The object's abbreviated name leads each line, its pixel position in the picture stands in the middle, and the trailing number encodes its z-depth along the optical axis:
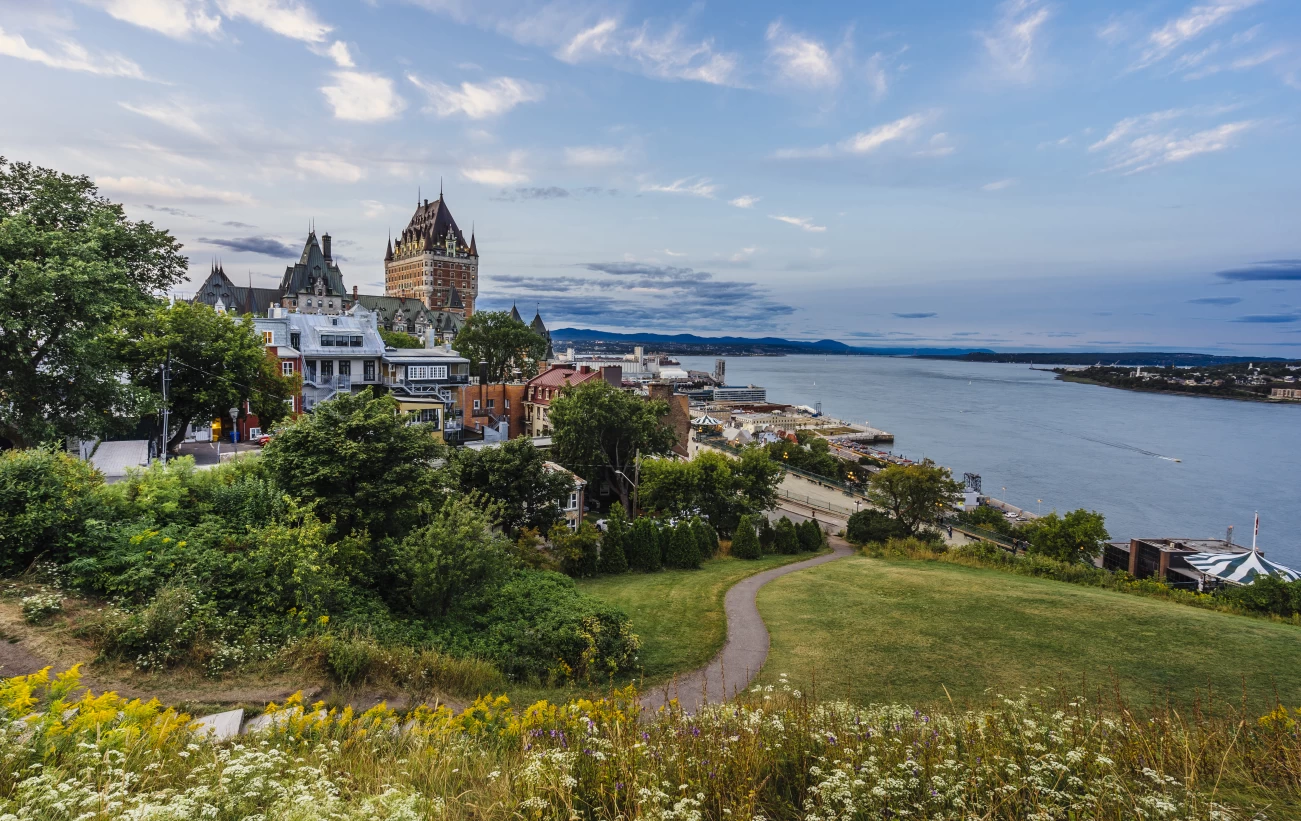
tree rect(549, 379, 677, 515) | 33.25
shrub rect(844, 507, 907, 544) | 32.25
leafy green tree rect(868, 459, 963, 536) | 32.06
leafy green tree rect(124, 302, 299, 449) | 24.12
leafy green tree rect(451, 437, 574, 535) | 24.61
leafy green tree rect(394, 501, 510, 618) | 12.12
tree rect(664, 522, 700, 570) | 25.86
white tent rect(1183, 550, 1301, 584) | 25.48
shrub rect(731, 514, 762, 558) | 28.47
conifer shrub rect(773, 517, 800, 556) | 29.98
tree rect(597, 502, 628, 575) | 24.41
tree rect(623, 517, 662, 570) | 25.19
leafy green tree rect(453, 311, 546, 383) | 60.62
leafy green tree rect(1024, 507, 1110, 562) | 32.44
